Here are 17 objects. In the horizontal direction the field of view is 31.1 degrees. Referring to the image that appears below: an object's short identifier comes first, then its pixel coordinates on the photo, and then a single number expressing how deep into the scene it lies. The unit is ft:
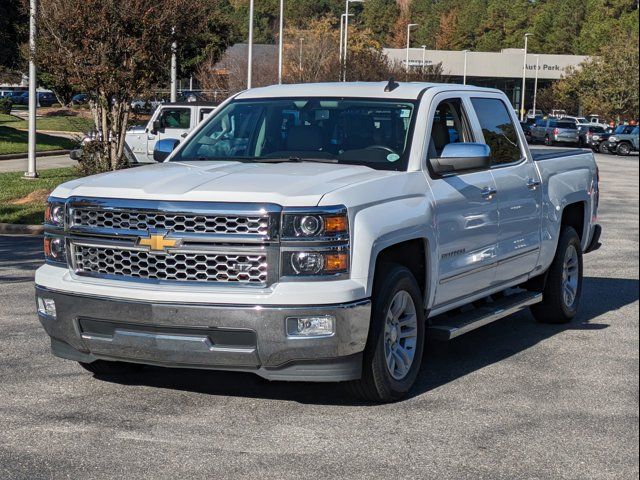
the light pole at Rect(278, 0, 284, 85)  162.64
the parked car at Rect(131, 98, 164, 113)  73.51
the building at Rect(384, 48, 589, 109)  314.55
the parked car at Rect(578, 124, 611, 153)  209.87
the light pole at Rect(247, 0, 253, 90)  135.98
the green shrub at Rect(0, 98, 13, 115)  222.48
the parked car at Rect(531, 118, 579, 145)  226.99
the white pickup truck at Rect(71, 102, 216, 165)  86.94
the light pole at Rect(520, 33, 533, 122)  222.01
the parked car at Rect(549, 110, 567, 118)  327.67
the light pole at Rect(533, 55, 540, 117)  308.07
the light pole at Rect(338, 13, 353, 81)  188.82
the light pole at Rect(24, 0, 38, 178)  82.17
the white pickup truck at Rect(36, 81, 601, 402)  20.76
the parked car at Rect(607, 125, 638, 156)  191.27
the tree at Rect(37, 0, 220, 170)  67.82
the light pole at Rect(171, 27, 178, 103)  72.82
